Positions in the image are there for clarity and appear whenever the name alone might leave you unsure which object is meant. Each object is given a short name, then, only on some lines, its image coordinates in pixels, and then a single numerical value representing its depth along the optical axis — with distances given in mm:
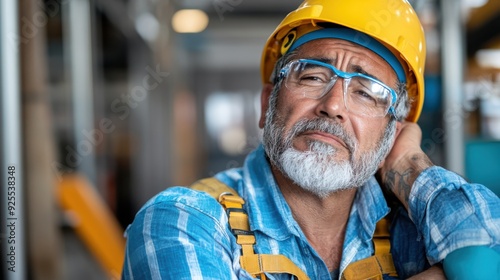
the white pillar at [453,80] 4375
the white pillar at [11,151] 2406
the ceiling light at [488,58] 4211
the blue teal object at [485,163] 1959
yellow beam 3992
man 1568
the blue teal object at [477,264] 1488
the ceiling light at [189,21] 7891
